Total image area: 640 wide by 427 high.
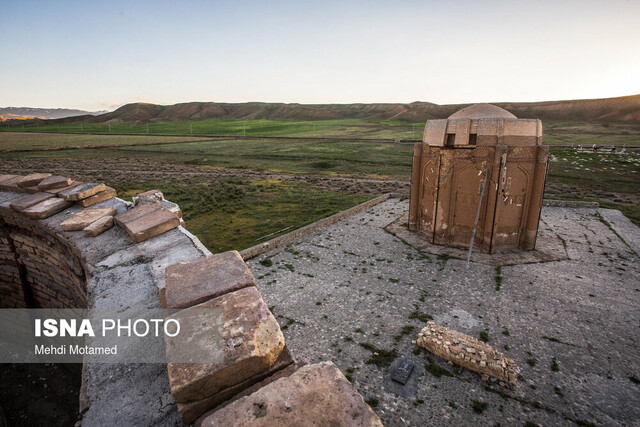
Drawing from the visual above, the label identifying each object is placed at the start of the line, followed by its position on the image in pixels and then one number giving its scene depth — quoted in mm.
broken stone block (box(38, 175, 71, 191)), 5992
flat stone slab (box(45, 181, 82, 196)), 5809
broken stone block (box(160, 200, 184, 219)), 5937
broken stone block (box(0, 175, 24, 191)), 6340
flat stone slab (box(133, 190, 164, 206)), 6645
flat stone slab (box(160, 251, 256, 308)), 2704
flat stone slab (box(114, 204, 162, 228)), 4695
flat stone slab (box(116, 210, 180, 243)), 4316
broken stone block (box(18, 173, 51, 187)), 6203
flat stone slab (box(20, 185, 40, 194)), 6090
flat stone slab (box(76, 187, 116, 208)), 5582
